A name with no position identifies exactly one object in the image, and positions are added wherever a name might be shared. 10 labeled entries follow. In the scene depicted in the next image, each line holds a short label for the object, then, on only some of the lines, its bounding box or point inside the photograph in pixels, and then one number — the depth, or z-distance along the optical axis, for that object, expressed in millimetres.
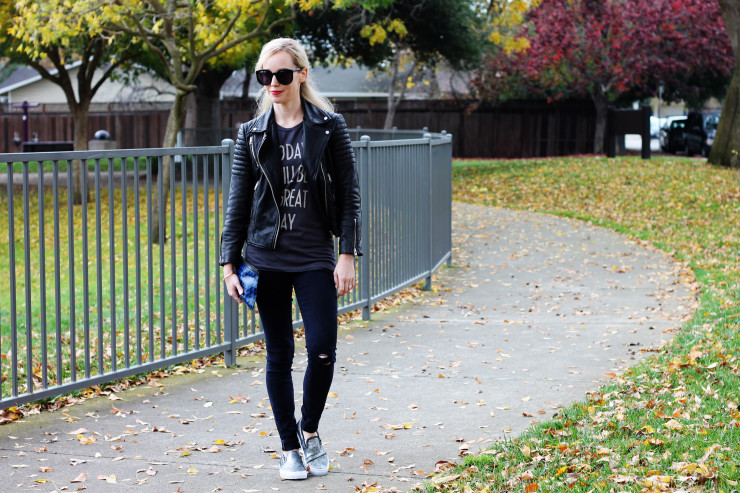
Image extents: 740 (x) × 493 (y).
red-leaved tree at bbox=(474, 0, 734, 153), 34031
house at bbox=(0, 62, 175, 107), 54500
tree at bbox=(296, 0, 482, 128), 24875
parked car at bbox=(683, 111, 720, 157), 35219
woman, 4473
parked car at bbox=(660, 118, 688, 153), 36969
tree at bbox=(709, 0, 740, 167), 23109
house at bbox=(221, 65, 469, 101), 52719
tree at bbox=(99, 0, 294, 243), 15812
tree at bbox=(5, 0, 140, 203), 15547
